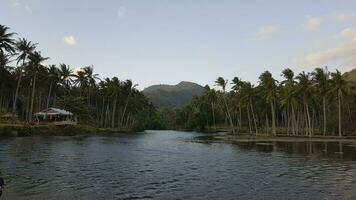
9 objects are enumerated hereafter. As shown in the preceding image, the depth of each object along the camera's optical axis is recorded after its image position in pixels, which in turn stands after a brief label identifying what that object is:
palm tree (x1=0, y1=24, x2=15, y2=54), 93.50
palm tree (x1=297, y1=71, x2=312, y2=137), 110.88
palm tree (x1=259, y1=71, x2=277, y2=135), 122.94
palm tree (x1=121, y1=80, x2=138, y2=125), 164.12
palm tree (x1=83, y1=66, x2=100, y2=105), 148.38
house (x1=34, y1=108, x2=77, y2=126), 107.00
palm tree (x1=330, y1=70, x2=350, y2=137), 100.38
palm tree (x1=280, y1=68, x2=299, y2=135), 112.57
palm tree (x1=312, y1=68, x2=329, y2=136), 106.94
